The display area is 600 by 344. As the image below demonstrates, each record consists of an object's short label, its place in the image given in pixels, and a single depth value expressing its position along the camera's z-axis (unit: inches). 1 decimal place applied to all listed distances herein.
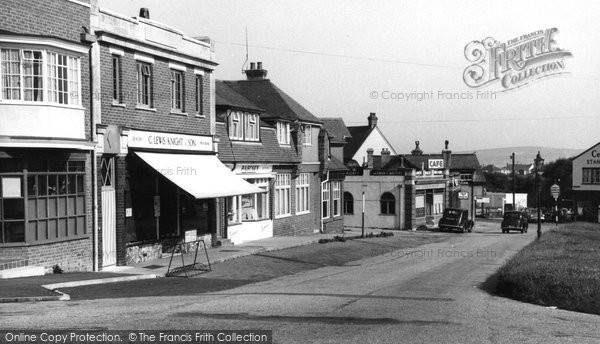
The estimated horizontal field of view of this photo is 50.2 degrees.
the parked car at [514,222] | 1920.5
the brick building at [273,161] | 1096.8
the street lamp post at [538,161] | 1706.3
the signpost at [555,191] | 1553.9
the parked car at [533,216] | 2734.3
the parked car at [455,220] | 1903.3
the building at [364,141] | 2583.7
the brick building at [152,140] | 771.4
